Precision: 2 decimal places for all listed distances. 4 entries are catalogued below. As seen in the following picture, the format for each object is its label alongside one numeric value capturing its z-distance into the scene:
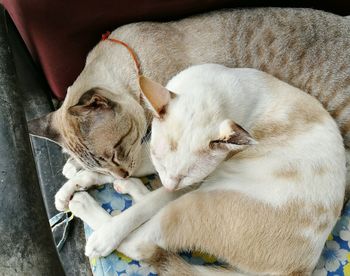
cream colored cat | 0.58
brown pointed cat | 0.70
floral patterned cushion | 0.61
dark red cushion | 0.66
